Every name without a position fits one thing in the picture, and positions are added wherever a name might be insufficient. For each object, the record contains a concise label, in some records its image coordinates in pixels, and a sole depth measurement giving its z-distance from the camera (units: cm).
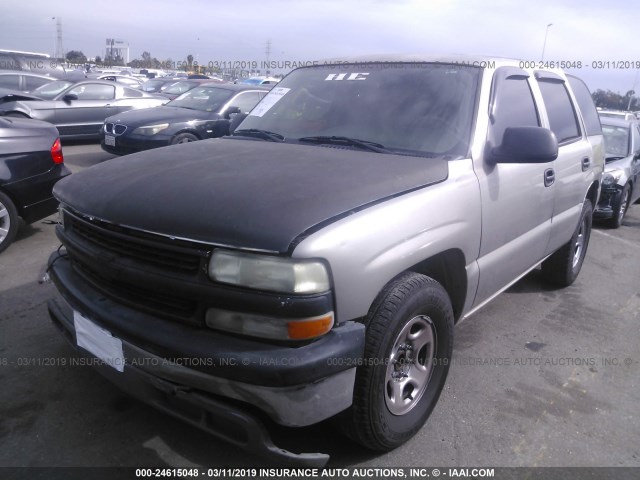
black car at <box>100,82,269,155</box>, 841
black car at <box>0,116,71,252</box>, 469
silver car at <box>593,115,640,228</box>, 736
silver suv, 191
